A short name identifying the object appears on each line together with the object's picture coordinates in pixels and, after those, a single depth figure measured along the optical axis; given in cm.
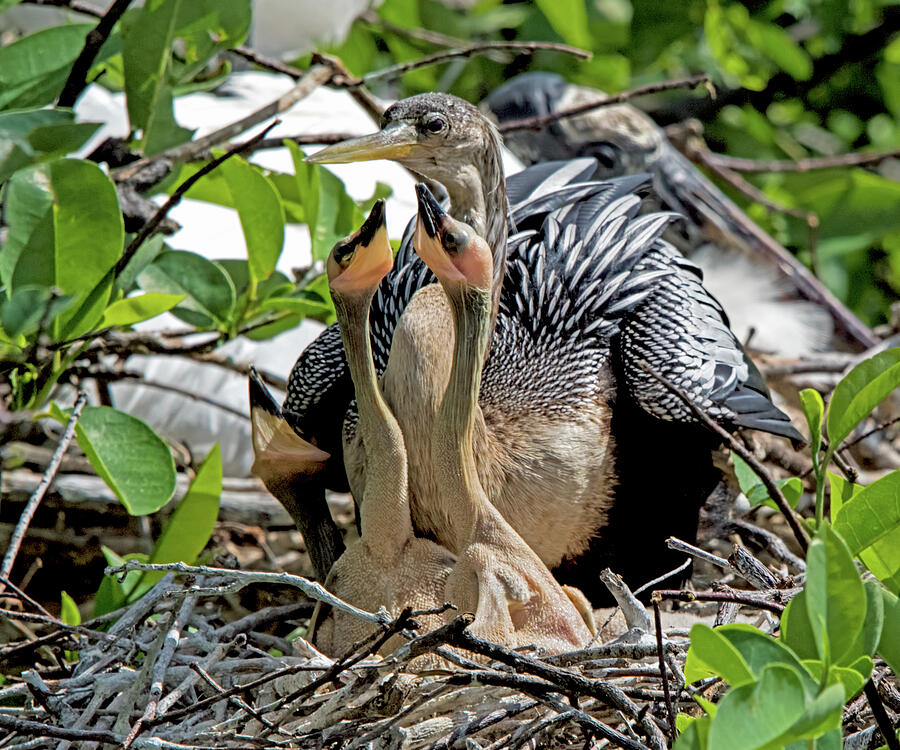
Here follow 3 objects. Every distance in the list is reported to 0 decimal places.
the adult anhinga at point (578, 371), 1079
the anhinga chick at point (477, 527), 1067
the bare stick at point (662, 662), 1054
